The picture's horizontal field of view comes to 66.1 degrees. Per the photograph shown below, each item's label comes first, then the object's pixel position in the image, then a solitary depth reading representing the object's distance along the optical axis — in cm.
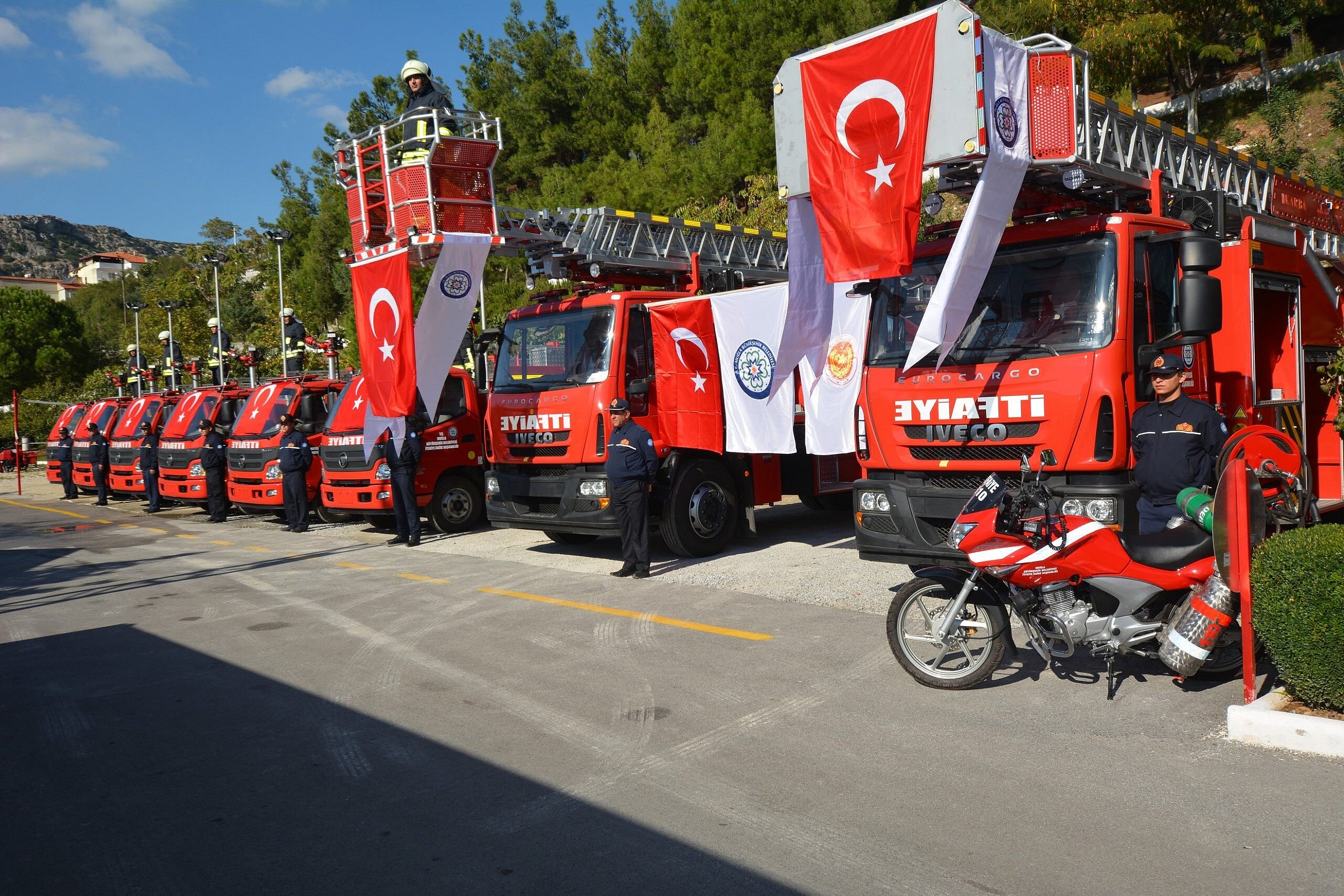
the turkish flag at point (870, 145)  660
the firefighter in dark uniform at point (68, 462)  2358
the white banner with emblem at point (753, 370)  998
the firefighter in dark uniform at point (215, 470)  1702
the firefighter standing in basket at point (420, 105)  1001
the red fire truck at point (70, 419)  2519
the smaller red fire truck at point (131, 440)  2048
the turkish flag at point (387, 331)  1061
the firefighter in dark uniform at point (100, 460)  2169
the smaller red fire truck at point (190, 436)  1786
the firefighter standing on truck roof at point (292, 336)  1761
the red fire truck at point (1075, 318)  625
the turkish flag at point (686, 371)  1012
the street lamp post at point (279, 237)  2214
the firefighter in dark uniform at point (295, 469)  1455
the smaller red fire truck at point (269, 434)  1529
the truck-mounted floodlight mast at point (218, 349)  2138
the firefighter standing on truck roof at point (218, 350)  2116
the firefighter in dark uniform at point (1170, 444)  580
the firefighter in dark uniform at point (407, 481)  1248
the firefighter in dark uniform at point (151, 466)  1969
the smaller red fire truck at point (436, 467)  1333
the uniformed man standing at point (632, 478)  934
